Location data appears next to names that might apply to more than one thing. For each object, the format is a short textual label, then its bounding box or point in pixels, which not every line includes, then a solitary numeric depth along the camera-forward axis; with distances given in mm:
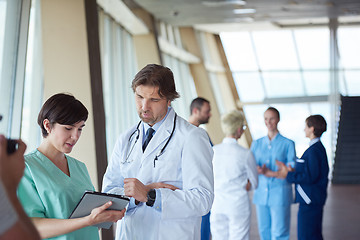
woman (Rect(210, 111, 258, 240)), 4367
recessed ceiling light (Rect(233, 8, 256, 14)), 10773
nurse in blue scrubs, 4668
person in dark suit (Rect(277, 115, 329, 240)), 4168
